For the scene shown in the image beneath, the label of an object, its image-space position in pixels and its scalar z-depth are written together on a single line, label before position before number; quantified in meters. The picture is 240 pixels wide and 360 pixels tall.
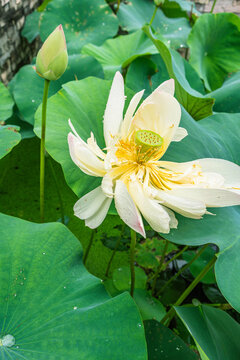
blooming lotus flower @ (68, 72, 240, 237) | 0.64
